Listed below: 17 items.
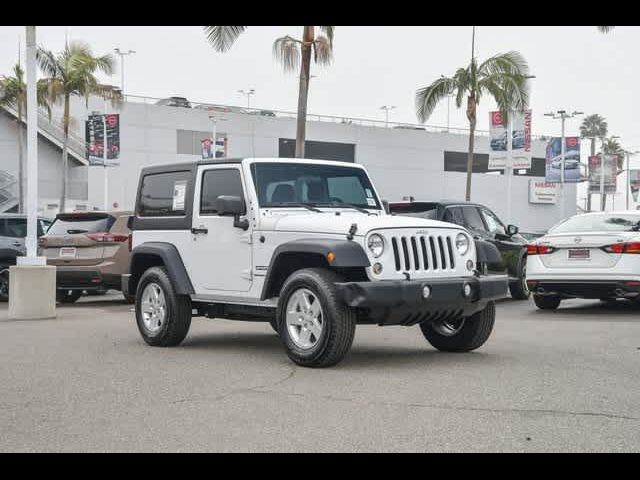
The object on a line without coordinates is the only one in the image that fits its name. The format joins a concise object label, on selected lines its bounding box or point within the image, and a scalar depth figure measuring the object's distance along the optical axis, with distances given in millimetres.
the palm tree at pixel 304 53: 22297
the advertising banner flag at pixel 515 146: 37969
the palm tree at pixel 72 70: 34750
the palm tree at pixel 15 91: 38500
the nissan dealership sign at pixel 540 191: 76312
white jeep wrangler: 8180
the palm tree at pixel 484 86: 28922
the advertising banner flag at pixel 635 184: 77119
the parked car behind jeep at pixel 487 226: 14461
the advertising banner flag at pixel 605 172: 64688
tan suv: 15555
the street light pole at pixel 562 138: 53281
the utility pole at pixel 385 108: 86156
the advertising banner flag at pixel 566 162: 53594
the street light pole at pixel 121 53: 61250
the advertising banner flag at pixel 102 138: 41656
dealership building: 51531
